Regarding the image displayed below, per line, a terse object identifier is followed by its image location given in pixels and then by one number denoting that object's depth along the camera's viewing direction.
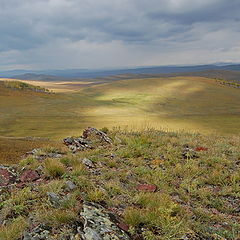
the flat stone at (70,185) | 6.30
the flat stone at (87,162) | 8.69
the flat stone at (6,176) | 7.03
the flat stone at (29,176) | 7.27
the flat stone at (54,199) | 5.43
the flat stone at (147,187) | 6.95
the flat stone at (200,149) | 11.46
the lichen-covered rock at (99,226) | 4.37
